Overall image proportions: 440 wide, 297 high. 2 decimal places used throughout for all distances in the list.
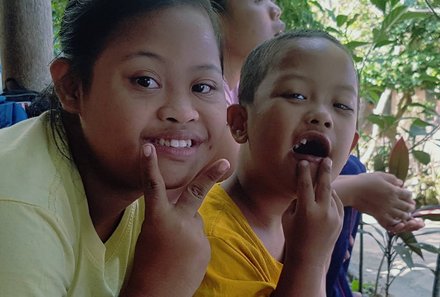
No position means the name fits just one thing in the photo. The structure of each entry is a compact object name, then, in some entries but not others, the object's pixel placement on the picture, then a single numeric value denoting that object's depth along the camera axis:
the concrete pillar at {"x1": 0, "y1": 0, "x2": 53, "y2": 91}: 2.15
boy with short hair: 0.93
